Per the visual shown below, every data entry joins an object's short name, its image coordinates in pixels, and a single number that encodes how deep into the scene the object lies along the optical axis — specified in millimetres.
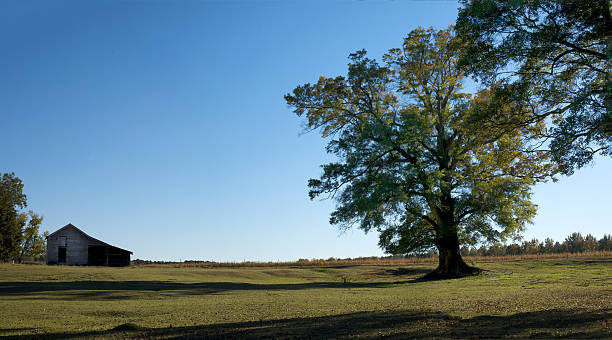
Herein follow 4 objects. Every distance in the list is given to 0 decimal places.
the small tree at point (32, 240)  84312
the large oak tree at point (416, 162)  33531
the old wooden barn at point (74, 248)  61719
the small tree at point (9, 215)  65125
